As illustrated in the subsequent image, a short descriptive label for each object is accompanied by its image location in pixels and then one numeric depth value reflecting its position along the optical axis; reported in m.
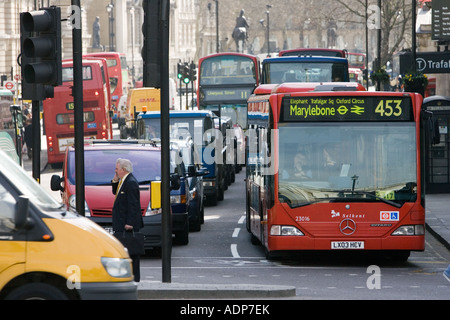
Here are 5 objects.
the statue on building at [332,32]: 124.96
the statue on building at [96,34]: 102.50
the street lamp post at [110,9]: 95.56
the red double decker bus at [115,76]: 68.50
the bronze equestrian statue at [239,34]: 87.44
